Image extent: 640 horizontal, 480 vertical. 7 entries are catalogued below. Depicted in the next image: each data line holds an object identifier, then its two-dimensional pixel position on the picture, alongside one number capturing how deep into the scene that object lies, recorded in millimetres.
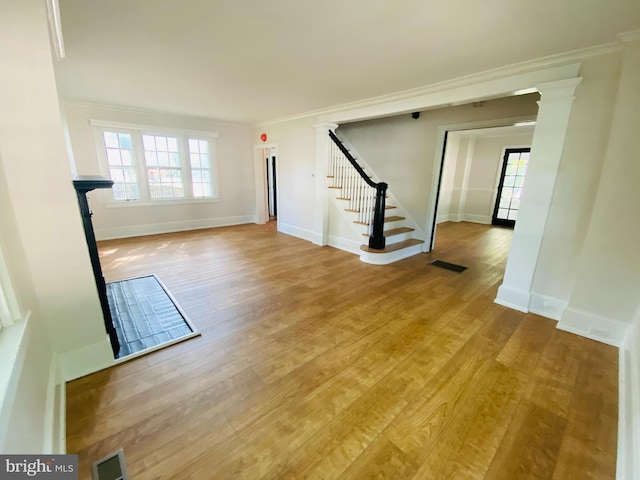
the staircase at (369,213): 4234
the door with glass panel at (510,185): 7305
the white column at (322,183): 4789
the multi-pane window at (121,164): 5051
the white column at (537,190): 2438
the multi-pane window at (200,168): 6070
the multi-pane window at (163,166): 5492
